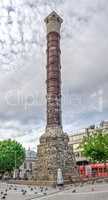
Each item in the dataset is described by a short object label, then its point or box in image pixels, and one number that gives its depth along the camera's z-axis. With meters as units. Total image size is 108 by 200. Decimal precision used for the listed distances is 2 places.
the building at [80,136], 46.31
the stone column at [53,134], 22.02
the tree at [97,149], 30.10
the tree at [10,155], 37.47
